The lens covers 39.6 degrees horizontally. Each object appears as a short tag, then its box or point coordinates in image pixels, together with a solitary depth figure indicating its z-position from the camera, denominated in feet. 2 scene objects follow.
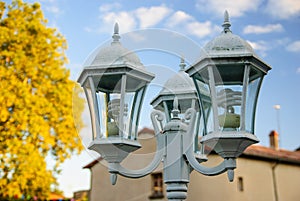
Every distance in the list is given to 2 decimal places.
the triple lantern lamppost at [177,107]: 7.01
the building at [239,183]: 47.16
